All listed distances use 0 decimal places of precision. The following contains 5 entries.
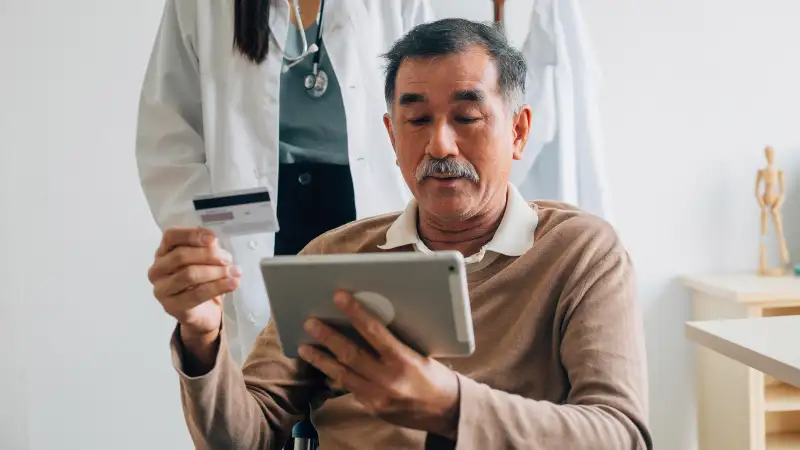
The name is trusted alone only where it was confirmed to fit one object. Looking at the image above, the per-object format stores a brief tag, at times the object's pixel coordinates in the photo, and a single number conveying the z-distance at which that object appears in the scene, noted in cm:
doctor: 153
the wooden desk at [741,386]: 184
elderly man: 76
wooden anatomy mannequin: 216
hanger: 180
